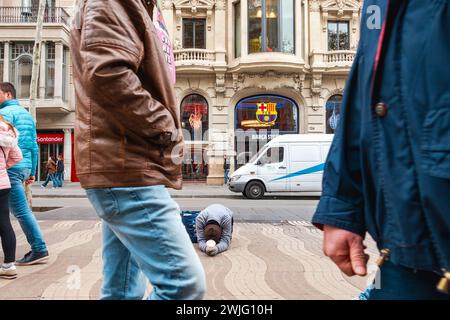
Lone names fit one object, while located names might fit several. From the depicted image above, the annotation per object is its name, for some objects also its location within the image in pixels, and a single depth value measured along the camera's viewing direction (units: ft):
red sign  82.38
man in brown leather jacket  6.07
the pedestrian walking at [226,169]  73.72
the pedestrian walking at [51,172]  70.44
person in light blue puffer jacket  15.31
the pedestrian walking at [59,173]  71.58
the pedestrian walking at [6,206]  13.65
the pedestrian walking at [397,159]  3.82
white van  52.03
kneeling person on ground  18.17
